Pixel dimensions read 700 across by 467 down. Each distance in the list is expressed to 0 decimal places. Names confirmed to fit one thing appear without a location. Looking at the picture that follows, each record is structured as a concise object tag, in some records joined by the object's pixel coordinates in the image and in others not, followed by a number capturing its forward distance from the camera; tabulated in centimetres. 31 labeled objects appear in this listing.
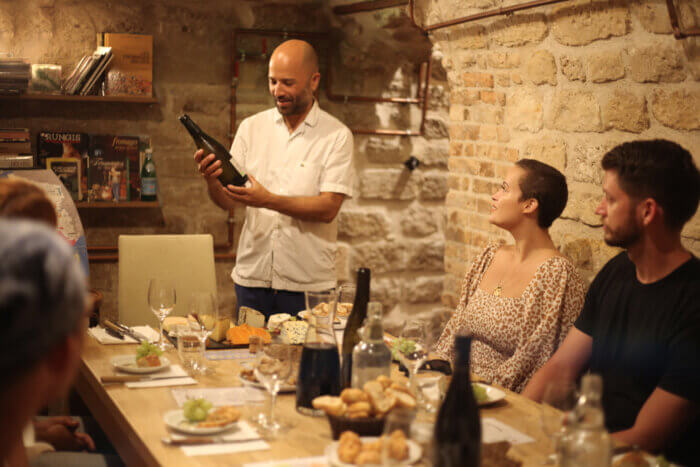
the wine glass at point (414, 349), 178
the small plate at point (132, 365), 199
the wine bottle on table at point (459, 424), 125
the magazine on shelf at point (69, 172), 395
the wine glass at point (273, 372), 162
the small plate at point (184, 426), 157
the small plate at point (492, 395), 183
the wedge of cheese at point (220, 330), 239
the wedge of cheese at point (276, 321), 249
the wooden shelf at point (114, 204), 399
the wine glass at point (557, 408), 138
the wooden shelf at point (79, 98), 384
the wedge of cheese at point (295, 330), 232
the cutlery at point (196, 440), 154
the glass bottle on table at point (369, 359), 176
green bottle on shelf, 412
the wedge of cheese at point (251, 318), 253
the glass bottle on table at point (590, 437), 128
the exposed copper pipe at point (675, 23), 232
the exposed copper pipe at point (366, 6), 377
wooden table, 150
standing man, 331
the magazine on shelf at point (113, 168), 404
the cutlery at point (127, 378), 193
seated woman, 244
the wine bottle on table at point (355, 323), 187
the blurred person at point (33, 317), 75
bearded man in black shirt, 177
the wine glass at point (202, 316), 201
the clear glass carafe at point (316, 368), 173
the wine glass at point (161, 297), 217
